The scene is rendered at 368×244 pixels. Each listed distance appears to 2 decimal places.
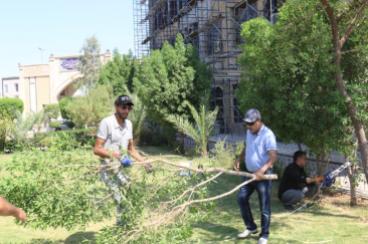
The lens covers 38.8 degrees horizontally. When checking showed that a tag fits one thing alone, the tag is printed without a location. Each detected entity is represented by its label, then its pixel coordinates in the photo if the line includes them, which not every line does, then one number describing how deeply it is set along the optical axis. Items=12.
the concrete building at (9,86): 93.82
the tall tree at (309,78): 7.93
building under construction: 23.19
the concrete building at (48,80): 72.12
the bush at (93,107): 25.72
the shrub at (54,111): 50.61
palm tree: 14.71
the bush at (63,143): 5.62
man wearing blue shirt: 6.18
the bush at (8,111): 24.17
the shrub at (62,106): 44.50
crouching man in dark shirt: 8.23
